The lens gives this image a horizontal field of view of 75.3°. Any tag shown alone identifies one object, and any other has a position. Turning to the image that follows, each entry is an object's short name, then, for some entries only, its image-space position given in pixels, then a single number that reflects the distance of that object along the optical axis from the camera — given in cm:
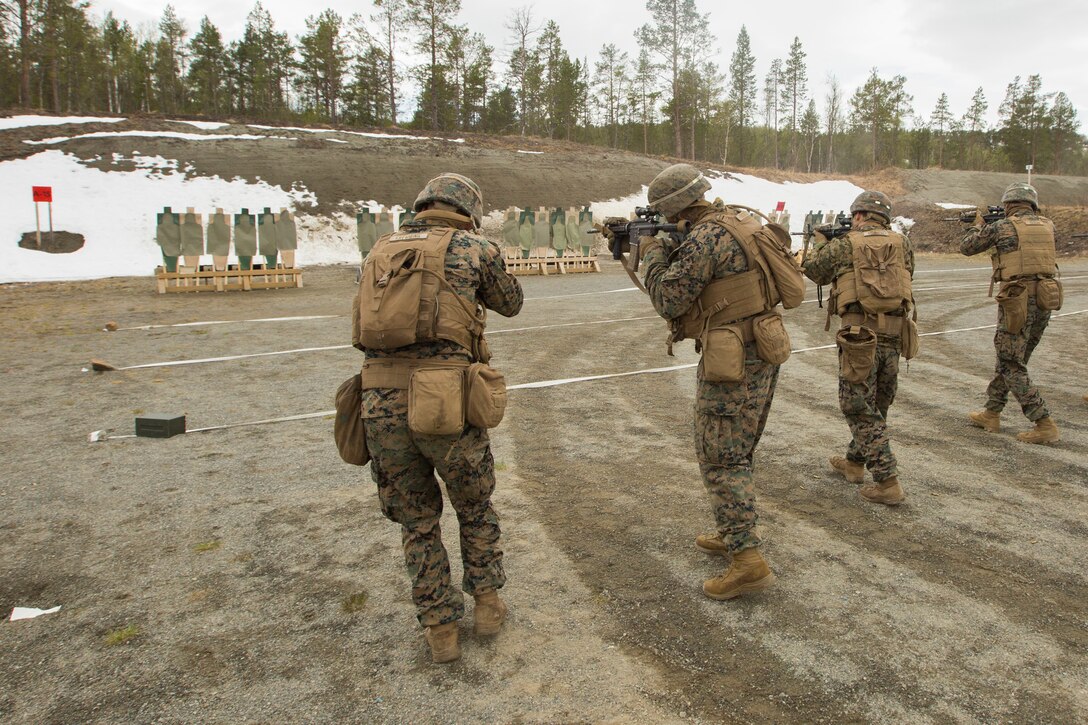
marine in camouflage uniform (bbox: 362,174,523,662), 293
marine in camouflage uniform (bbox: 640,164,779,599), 342
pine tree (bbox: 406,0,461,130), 4497
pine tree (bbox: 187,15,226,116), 5022
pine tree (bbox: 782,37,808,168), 7062
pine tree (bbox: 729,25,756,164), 6831
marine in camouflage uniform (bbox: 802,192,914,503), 461
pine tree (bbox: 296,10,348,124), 4953
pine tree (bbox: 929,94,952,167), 6994
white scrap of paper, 326
